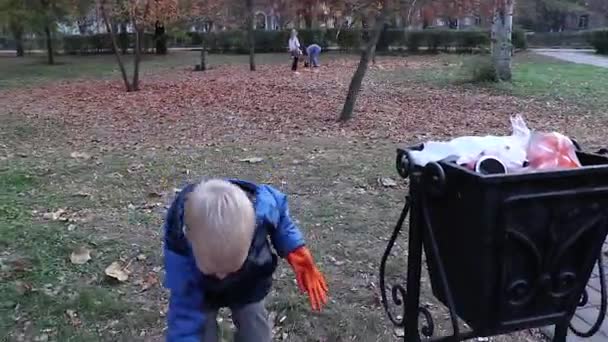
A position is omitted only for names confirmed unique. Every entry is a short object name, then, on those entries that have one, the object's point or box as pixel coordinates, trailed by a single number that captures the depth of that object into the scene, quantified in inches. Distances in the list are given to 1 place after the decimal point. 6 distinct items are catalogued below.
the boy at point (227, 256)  75.4
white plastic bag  80.1
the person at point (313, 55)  924.8
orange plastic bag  80.7
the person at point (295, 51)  876.6
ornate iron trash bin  74.7
